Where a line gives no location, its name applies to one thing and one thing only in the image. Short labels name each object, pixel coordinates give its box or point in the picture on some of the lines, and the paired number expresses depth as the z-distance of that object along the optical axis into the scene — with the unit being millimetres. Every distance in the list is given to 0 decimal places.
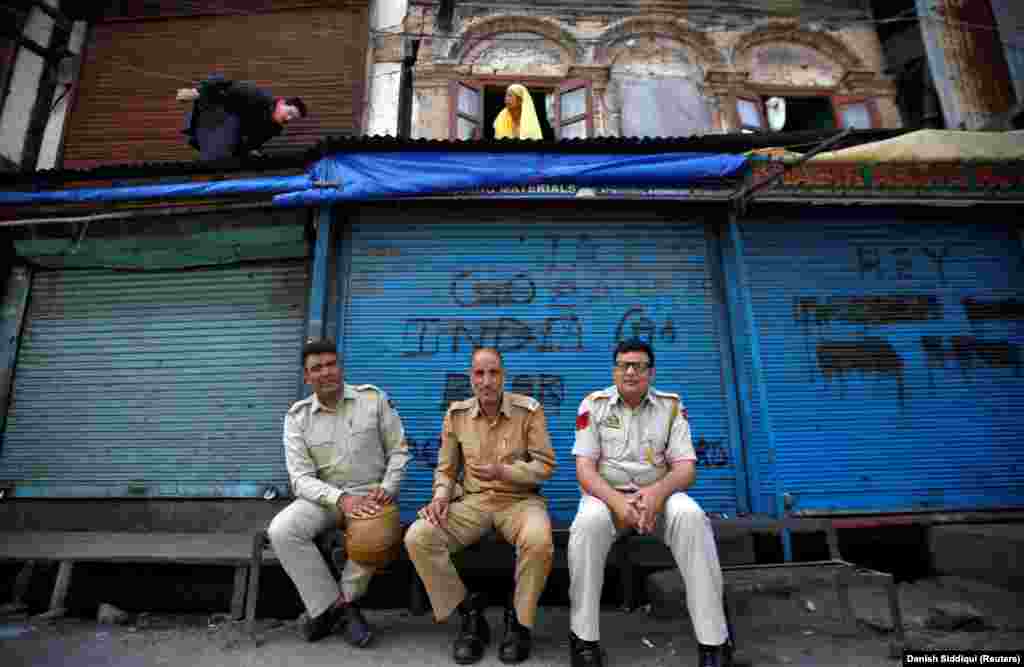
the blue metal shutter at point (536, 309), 5000
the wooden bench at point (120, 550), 3824
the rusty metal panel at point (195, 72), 6766
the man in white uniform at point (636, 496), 2732
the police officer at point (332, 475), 3229
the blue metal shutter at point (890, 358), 4996
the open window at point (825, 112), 7336
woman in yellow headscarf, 6711
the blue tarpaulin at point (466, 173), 4926
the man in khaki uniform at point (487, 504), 2908
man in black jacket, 5902
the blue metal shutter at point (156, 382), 5301
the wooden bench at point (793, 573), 3016
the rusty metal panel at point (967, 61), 7008
